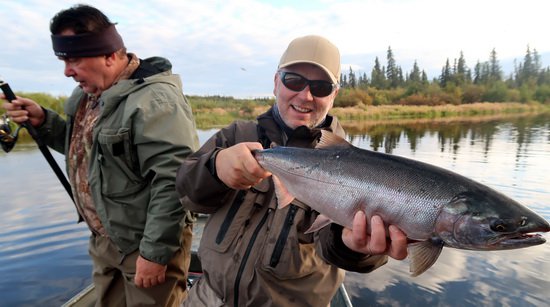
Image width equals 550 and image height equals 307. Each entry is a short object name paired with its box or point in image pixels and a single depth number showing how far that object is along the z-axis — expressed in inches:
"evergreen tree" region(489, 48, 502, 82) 4635.8
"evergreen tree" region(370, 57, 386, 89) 4160.9
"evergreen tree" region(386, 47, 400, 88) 4288.9
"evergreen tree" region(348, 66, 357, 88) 4389.5
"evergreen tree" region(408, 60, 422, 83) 4465.6
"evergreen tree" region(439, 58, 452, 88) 4156.0
